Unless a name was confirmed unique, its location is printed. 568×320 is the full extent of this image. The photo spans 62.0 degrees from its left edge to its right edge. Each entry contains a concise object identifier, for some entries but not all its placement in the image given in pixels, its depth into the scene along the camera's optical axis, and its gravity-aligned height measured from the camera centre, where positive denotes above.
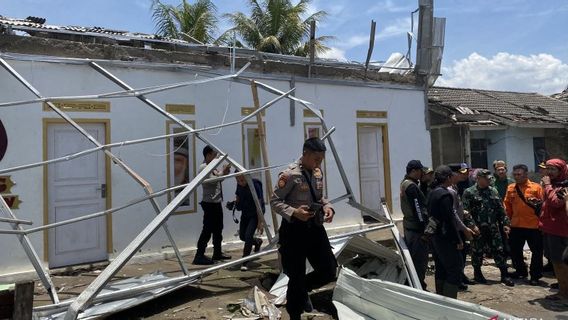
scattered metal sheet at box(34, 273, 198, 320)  4.11 -1.19
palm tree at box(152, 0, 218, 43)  21.69 +7.16
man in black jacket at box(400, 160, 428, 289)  5.35 -0.55
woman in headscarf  5.50 -0.65
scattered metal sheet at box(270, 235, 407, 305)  5.46 -1.12
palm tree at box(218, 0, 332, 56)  22.23 +6.89
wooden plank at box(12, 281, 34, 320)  2.90 -0.76
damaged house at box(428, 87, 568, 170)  12.61 +1.01
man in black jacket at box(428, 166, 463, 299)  4.82 -0.73
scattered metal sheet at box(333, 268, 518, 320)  3.26 -1.07
